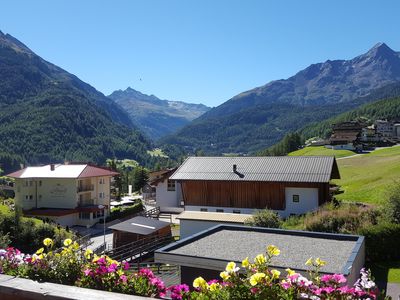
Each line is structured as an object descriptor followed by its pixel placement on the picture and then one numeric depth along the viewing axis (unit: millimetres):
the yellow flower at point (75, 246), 5451
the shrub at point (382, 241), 19703
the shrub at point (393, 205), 21703
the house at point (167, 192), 52250
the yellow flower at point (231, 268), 4156
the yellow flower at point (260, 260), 4379
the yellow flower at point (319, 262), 4605
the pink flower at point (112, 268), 4492
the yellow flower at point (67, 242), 5734
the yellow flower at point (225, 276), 4086
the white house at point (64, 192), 55000
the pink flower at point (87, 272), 4488
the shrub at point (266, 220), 26812
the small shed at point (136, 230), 33681
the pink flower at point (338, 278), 3808
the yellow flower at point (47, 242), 5828
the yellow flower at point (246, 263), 4376
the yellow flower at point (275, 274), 3975
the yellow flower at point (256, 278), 3752
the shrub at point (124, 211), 58094
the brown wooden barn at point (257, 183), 36375
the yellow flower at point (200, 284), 3992
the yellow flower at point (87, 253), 5229
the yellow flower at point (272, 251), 4761
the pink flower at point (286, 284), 3764
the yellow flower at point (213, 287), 3949
